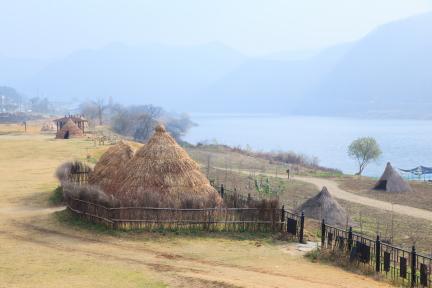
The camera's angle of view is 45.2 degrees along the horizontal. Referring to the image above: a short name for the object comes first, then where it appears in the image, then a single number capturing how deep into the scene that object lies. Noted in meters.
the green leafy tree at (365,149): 58.03
